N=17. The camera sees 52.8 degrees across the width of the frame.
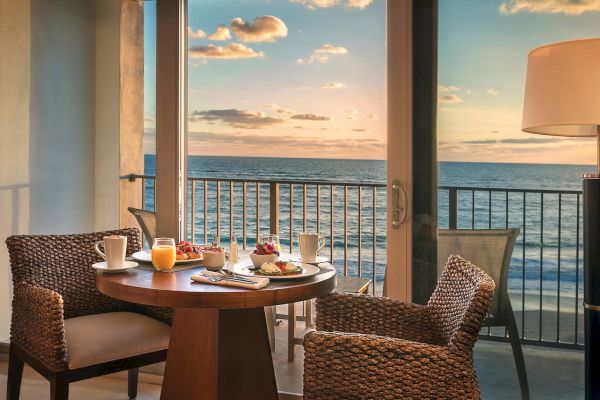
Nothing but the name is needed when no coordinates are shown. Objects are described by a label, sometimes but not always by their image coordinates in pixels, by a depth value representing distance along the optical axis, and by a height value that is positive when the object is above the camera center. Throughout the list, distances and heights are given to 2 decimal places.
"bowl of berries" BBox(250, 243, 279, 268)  2.26 -0.30
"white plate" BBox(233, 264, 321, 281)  2.09 -0.35
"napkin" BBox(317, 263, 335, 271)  2.34 -0.36
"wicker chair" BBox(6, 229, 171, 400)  2.19 -0.61
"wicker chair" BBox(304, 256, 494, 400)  1.77 -0.56
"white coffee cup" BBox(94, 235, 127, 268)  2.24 -0.29
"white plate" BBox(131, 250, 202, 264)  2.41 -0.34
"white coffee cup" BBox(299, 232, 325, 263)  2.41 -0.29
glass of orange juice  2.26 -0.30
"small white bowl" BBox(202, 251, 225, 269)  2.30 -0.33
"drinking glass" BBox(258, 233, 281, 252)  2.35 -0.26
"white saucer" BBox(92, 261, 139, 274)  2.22 -0.35
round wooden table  1.96 -0.59
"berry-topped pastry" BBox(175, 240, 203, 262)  2.43 -0.32
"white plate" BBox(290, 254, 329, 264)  2.42 -0.34
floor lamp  1.95 +0.23
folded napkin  1.97 -0.36
